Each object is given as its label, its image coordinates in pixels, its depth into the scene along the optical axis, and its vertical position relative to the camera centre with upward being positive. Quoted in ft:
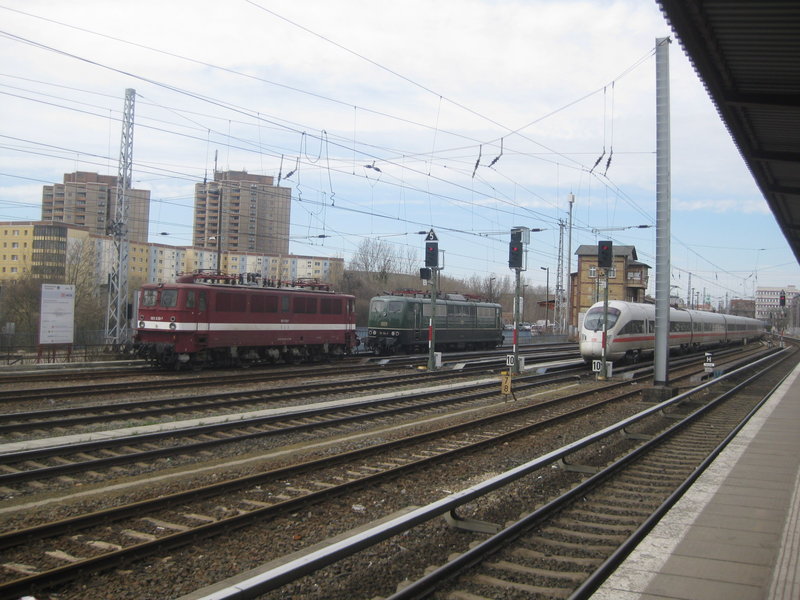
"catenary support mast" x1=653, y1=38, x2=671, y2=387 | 59.67 +11.42
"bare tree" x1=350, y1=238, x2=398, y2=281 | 239.91 +20.63
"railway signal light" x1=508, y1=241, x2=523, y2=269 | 74.54 +7.16
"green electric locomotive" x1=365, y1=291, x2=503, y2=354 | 110.83 -1.31
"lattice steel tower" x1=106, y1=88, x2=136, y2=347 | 85.20 +11.70
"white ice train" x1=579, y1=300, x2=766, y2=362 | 96.22 -1.15
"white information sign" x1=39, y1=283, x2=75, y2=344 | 77.56 -1.79
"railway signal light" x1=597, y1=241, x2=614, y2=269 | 72.79 +7.36
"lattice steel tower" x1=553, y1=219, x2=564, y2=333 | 160.25 +9.64
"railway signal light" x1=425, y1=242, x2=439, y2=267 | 81.25 +7.31
